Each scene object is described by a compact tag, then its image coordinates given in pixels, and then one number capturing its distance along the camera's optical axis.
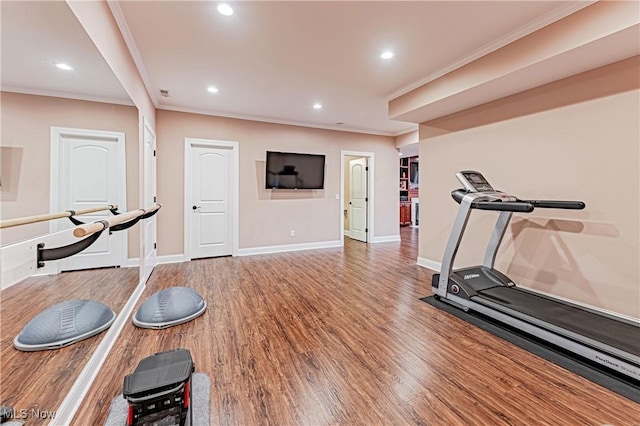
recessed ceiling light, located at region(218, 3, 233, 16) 2.32
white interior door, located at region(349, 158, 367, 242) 6.98
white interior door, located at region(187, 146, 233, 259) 5.12
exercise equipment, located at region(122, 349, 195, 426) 1.31
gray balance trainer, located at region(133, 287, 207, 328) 2.51
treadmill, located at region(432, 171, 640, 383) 1.93
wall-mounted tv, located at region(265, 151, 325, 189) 5.54
